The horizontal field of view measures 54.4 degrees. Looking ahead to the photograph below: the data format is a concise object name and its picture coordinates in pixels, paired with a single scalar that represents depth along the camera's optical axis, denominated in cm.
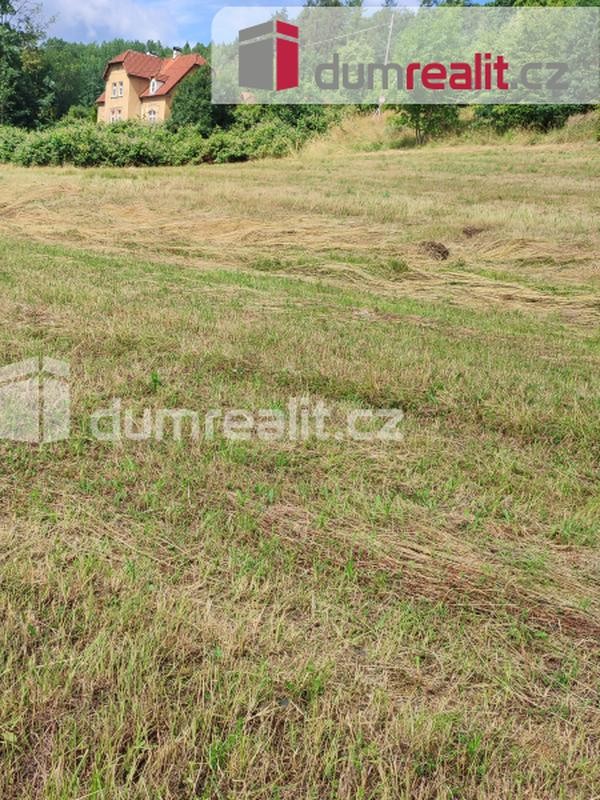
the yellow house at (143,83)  5144
